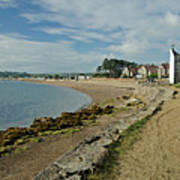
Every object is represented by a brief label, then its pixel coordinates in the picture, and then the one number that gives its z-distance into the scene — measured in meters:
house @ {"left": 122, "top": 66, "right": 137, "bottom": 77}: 75.22
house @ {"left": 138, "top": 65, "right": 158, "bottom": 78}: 71.12
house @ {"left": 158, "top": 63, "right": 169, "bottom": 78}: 65.50
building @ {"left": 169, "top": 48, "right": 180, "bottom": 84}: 25.94
